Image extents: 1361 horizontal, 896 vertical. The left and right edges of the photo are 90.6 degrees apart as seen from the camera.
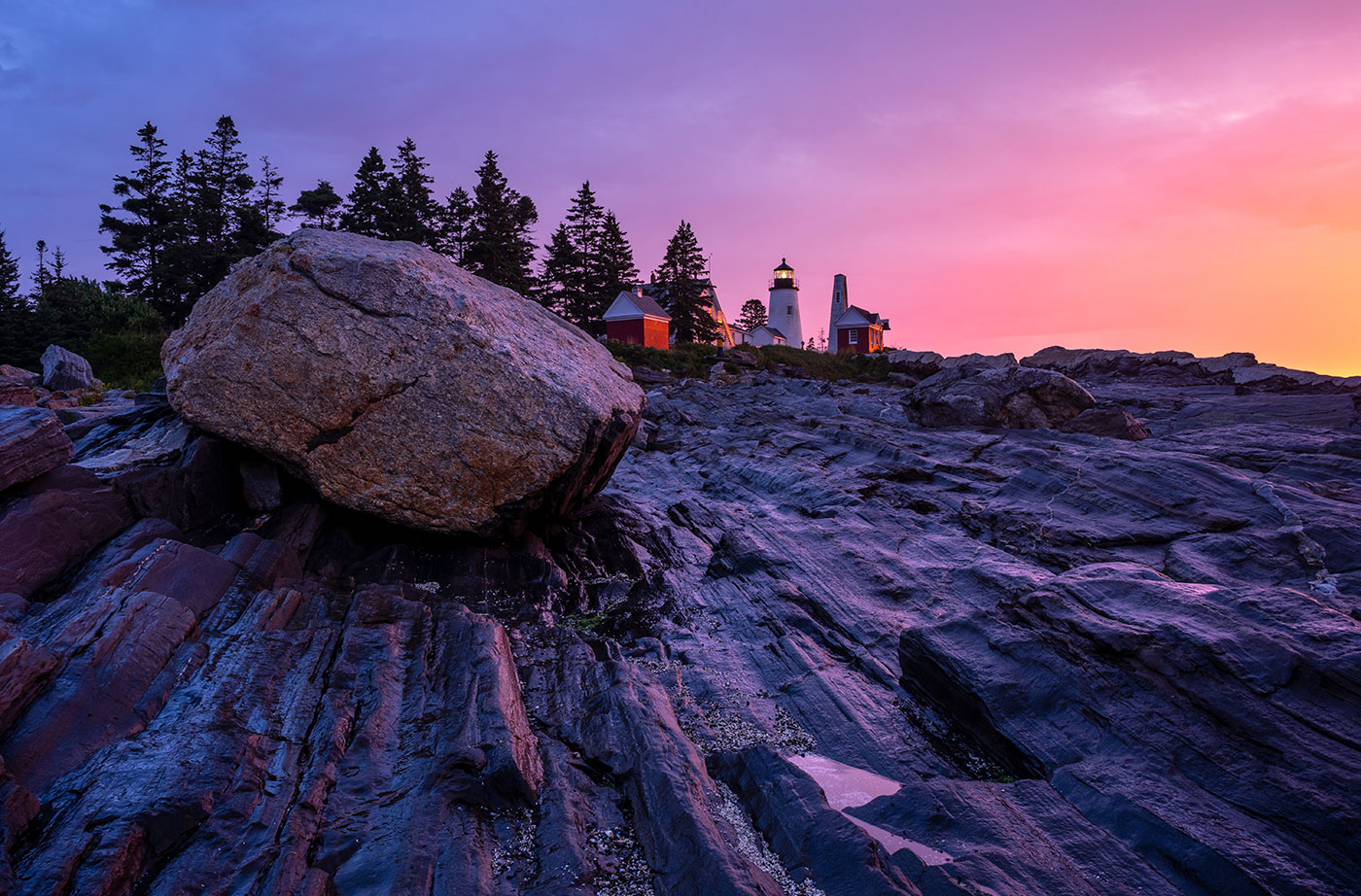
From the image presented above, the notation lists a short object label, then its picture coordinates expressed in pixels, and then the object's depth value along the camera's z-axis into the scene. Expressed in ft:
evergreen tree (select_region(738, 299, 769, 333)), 346.13
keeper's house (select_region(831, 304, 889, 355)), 264.72
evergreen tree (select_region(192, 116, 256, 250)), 152.76
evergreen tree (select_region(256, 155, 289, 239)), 176.37
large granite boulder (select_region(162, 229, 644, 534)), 31.12
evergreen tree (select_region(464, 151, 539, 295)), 168.55
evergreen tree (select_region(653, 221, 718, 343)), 203.51
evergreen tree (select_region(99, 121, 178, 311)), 156.87
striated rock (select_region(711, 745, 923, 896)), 14.23
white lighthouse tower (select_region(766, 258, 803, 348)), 299.17
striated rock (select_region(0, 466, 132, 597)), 24.36
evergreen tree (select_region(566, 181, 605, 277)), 200.64
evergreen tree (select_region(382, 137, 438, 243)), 154.92
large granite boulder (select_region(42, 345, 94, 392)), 75.81
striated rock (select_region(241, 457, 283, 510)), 32.68
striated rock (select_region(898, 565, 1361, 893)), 14.55
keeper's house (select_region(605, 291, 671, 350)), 186.50
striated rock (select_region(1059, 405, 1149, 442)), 52.73
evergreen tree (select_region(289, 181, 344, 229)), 163.32
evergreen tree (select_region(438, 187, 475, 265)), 170.30
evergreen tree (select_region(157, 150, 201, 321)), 141.49
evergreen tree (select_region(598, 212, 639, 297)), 200.64
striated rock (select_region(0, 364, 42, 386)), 71.12
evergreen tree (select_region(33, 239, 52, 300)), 231.28
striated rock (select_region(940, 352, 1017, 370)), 139.51
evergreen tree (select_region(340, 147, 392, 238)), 157.48
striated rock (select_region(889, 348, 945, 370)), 174.50
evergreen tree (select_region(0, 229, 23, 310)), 126.00
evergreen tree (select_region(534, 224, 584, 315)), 199.41
